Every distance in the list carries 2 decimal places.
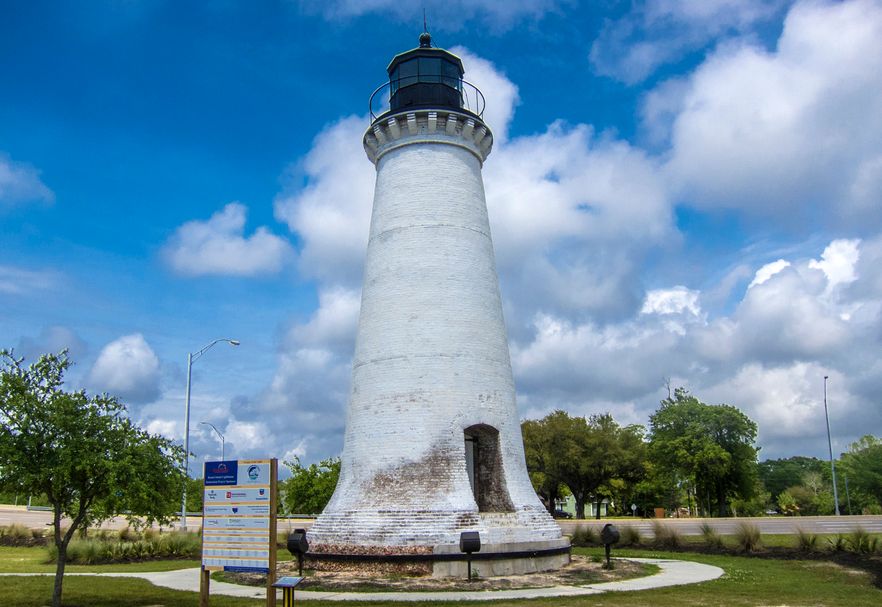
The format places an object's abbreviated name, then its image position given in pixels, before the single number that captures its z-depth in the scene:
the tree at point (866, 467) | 37.62
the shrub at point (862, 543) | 20.16
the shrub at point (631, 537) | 25.92
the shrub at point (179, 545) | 24.47
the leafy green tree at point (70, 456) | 11.99
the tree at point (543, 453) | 51.97
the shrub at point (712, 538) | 24.04
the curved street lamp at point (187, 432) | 31.32
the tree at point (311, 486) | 32.16
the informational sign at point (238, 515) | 10.59
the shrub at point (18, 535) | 28.80
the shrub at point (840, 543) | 20.75
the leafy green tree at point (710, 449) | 49.28
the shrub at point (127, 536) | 27.23
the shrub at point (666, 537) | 24.73
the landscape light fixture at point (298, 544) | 15.98
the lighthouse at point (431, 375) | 16.72
